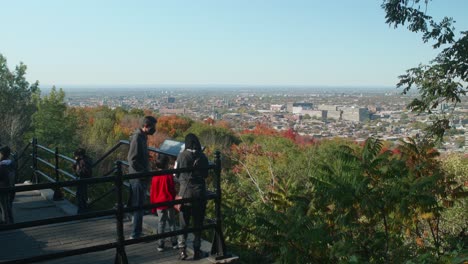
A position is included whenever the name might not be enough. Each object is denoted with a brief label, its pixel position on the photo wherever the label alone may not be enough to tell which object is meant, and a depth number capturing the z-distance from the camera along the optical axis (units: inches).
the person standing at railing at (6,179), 295.3
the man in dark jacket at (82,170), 334.3
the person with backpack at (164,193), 242.5
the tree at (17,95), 1771.7
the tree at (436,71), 281.4
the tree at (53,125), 1553.9
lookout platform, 225.1
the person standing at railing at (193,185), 221.9
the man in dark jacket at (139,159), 251.4
